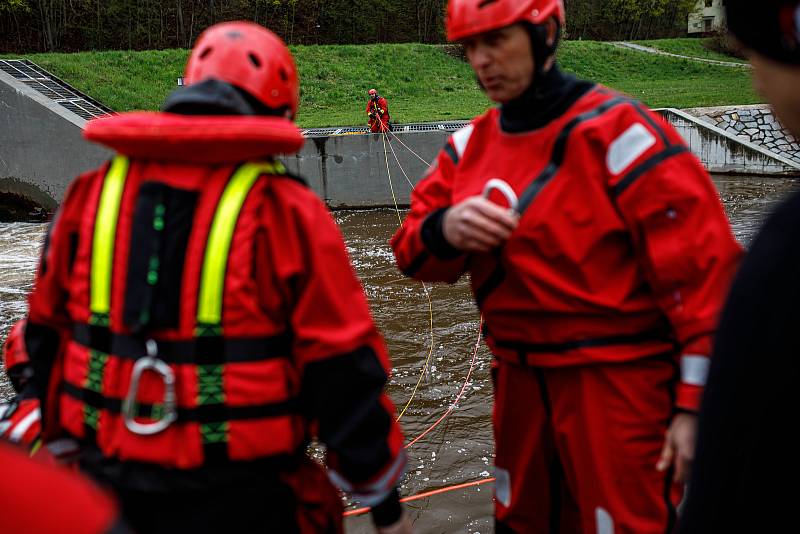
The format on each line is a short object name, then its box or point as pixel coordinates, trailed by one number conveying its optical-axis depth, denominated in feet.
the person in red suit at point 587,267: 6.99
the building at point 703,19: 159.93
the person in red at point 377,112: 62.64
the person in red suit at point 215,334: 5.75
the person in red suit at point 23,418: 6.81
